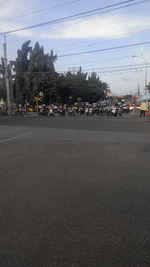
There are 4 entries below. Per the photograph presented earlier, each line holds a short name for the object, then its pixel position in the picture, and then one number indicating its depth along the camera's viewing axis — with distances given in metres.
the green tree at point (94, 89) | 64.78
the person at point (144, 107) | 23.02
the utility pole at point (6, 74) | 29.41
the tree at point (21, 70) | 42.63
